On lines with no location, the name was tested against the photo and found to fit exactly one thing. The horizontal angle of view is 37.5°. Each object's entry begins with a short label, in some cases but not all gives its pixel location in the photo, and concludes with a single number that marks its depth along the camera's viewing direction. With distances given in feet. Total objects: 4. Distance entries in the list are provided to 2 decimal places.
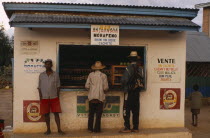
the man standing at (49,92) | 22.50
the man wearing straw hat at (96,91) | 23.06
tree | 109.50
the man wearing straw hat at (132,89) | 23.09
